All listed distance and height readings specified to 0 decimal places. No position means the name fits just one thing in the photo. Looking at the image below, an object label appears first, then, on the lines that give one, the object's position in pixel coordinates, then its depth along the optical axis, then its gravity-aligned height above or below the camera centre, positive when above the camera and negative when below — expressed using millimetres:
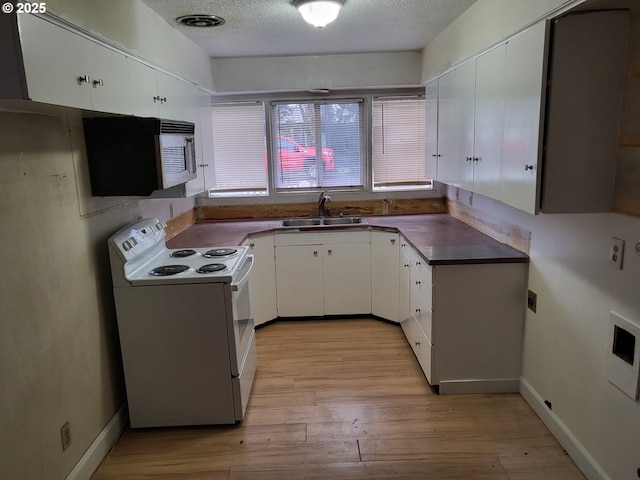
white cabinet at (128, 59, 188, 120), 2418 +389
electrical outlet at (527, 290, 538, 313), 2664 -887
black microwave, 2336 +24
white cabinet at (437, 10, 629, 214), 1934 +161
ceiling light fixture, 2545 +801
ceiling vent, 2900 +875
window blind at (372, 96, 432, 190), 4500 +85
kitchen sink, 4383 -638
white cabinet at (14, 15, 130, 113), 1483 +348
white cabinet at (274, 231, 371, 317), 4039 -1050
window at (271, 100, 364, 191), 4500 +94
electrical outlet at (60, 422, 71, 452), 2053 -1219
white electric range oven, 2510 -985
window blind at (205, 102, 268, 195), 4508 +76
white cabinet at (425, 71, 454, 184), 3469 +222
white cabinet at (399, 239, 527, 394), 2775 -1069
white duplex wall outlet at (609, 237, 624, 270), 1885 -439
